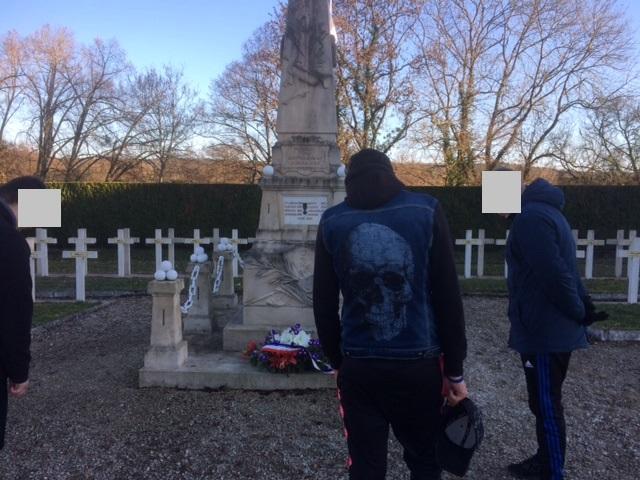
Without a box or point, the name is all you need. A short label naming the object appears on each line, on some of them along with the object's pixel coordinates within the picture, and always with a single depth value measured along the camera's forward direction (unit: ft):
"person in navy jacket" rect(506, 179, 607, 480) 9.75
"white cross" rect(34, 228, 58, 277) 34.91
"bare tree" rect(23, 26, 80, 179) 87.72
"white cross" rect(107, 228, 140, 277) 41.92
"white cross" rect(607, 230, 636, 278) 37.83
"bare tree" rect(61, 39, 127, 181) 89.81
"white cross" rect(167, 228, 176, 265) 43.65
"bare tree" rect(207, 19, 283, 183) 77.30
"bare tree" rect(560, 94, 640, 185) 72.28
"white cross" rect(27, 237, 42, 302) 32.63
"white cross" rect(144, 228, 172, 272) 43.01
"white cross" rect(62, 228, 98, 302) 30.50
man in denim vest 7.22
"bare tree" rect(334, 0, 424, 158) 67.72
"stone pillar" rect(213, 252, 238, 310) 24.88
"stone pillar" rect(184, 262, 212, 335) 21.01
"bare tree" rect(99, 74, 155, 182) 92.38
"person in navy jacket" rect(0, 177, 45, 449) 8.14
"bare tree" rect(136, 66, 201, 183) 96.02
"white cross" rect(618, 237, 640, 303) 29.30
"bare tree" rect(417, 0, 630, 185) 71.82
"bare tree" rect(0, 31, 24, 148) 86.94
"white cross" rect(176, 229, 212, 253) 42.78
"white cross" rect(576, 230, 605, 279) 40.70
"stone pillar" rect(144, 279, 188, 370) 15.97
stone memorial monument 19.39
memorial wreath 15.94
